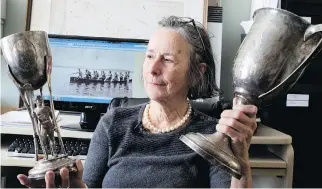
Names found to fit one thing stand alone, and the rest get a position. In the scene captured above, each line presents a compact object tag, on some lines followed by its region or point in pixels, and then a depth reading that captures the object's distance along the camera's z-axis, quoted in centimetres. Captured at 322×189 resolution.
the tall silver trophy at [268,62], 71
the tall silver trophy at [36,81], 78
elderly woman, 103
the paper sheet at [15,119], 161
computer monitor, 178
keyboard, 153
